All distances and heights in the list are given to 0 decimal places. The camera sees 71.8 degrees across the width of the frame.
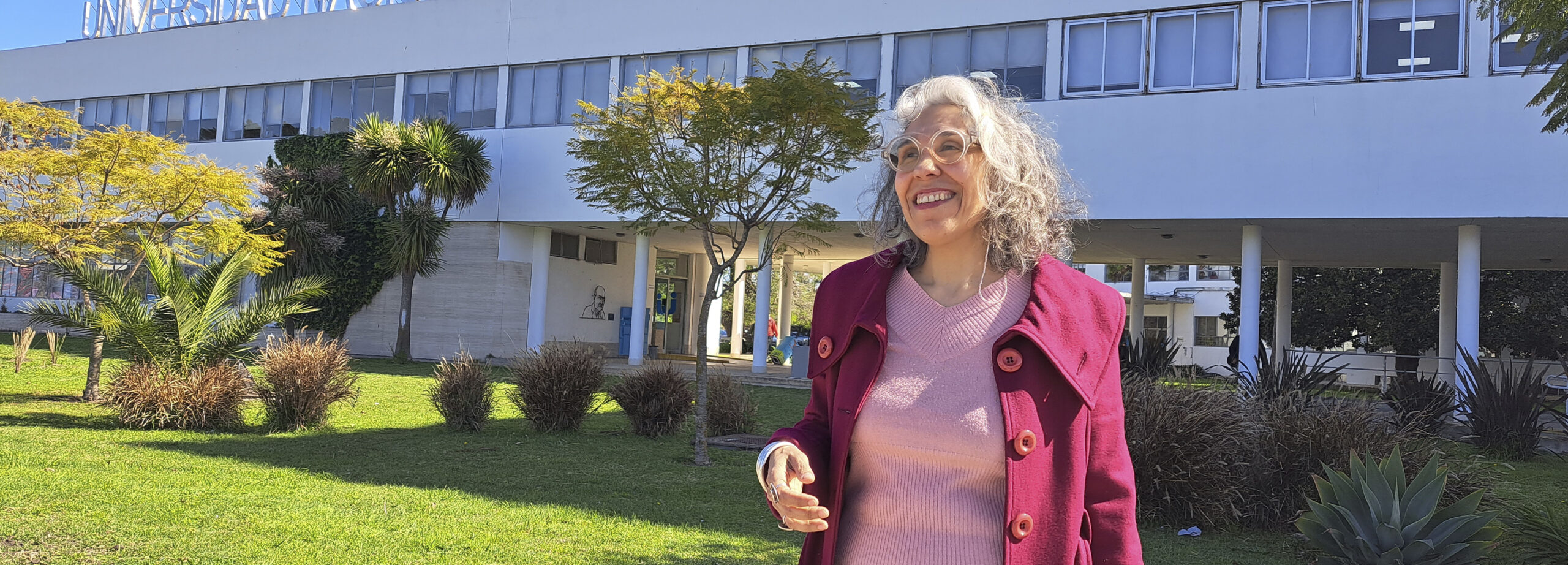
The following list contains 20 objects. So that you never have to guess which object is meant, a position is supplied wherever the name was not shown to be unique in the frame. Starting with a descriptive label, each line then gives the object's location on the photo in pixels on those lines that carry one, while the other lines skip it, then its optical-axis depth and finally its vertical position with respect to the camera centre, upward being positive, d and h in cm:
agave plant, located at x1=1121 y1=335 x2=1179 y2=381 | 1450 +1
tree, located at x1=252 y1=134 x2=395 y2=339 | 2284 +185
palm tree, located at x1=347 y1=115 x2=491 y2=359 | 2094 +276
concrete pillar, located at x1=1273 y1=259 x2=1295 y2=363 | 2238 +125
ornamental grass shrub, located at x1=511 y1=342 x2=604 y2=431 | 1130 -65
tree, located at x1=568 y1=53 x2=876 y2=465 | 1107 +194
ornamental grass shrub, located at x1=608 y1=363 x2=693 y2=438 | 1135 -74
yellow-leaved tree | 1366 +141
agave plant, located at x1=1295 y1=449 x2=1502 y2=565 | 483 -69
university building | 1570 +418
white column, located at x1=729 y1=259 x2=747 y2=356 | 3231 +46
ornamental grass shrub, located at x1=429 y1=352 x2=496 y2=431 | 1113 -82
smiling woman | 178 -6
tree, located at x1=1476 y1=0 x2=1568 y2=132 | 638 +211
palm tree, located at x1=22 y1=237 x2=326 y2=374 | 1055 -11
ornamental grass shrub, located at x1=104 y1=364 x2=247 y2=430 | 1019 -91
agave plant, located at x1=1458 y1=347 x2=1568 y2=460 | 1205 -40
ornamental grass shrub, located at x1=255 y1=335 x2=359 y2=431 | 1059 -73
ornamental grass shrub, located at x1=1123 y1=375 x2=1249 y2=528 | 710 -63
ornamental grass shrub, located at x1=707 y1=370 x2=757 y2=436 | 1155 -79
